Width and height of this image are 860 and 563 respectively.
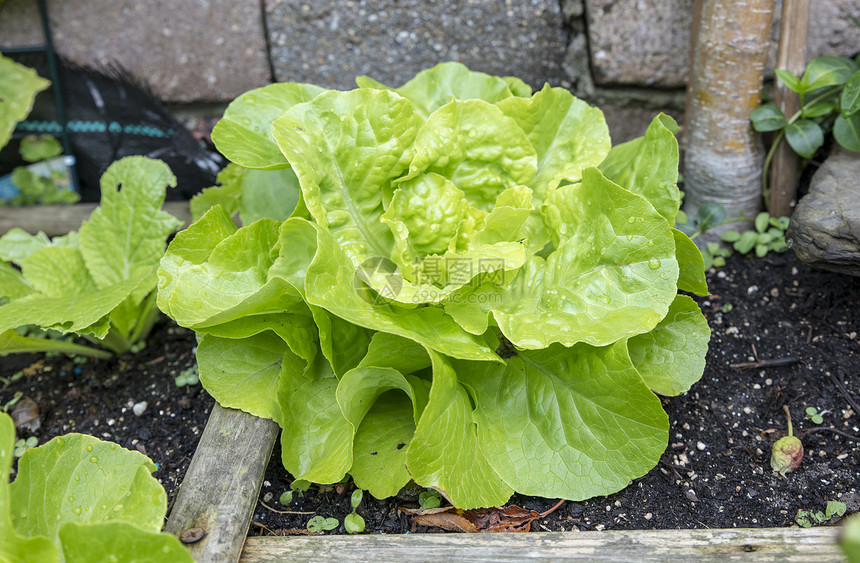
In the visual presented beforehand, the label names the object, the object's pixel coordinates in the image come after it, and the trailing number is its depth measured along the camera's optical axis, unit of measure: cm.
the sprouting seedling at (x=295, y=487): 112
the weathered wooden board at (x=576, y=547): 104
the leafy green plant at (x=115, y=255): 122
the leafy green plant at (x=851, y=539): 68
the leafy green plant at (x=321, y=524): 110
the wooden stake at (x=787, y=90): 126
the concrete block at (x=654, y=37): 131
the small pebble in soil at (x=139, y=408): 120
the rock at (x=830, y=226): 116
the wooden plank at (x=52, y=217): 138
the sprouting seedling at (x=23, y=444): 118
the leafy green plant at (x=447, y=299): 109
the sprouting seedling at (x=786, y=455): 112
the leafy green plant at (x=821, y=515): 108
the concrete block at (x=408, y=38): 139
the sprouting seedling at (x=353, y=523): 109
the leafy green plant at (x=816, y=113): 123
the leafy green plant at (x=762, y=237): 126
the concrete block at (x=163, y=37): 142
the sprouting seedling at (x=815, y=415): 114
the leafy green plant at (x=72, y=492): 100
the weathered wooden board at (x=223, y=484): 105
